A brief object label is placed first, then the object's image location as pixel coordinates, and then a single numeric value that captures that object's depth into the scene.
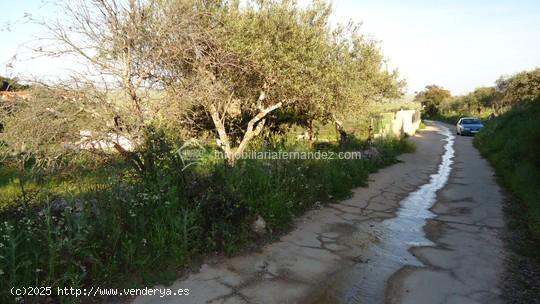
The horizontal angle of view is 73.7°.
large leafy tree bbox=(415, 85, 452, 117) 67.69
